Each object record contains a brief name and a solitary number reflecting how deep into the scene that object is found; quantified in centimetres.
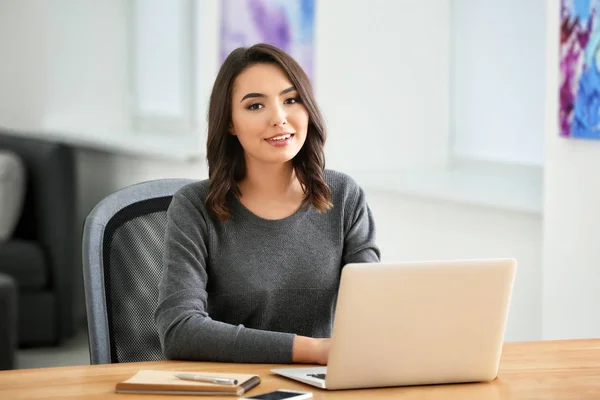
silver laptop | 299
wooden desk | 301
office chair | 358
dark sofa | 772
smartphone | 294
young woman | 352
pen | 302
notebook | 300
